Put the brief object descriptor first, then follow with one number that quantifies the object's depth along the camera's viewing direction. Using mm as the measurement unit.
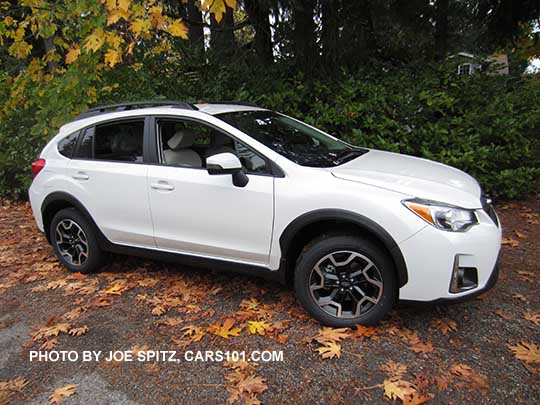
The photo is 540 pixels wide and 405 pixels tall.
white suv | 2736
